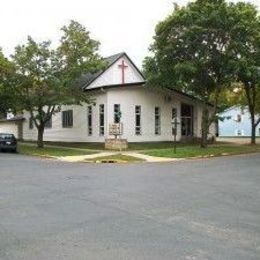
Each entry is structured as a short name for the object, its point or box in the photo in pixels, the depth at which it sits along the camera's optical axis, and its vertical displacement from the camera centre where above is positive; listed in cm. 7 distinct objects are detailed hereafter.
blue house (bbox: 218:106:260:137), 4753 +97
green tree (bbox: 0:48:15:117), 2547 +410
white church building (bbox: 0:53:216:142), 2729 +181
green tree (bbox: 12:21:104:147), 2519 +482
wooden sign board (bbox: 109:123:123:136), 2497 +28
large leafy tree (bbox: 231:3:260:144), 2200 +583
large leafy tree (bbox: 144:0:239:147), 2214 +558
